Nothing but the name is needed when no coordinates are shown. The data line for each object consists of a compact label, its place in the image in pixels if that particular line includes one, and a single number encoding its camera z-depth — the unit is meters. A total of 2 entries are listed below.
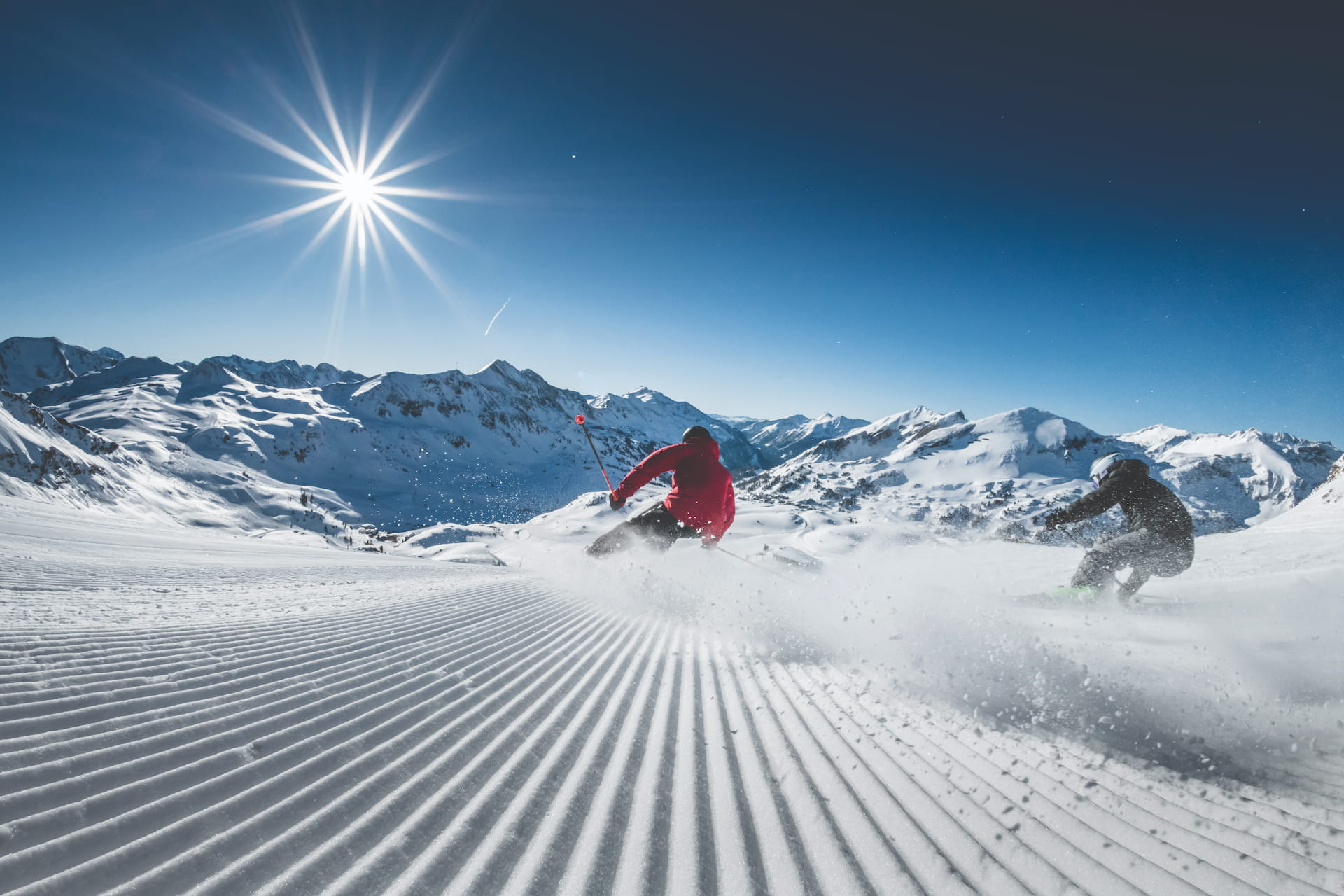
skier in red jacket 8.75
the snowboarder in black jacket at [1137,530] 5.73
